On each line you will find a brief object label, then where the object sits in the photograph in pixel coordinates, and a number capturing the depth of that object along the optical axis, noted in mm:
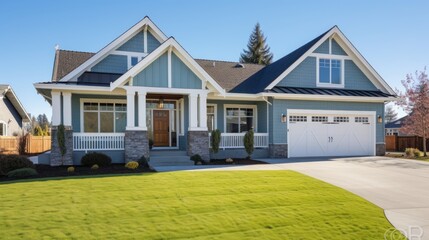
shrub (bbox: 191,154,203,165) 13589
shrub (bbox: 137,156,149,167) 12562
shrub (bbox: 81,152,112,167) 12570
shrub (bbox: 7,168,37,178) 10146
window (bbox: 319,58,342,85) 17750
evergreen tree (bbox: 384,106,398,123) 77750
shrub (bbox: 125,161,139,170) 11922
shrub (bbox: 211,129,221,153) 14531
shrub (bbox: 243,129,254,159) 15047
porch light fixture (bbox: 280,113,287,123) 16116
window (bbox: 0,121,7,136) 25128
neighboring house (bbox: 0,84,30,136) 25172
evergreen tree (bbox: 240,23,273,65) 47812
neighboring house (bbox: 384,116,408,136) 39497
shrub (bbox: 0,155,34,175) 10633
